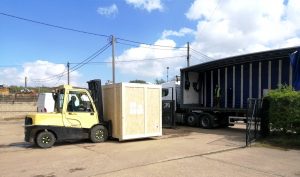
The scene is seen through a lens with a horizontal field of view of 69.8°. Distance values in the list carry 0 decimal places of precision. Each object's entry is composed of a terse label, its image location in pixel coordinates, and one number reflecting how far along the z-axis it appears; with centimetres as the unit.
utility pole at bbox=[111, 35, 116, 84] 1828
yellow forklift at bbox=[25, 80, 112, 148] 775
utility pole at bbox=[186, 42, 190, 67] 2456
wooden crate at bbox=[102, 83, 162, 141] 852
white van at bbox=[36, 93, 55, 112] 1442
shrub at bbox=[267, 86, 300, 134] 824
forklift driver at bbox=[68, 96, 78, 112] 813
